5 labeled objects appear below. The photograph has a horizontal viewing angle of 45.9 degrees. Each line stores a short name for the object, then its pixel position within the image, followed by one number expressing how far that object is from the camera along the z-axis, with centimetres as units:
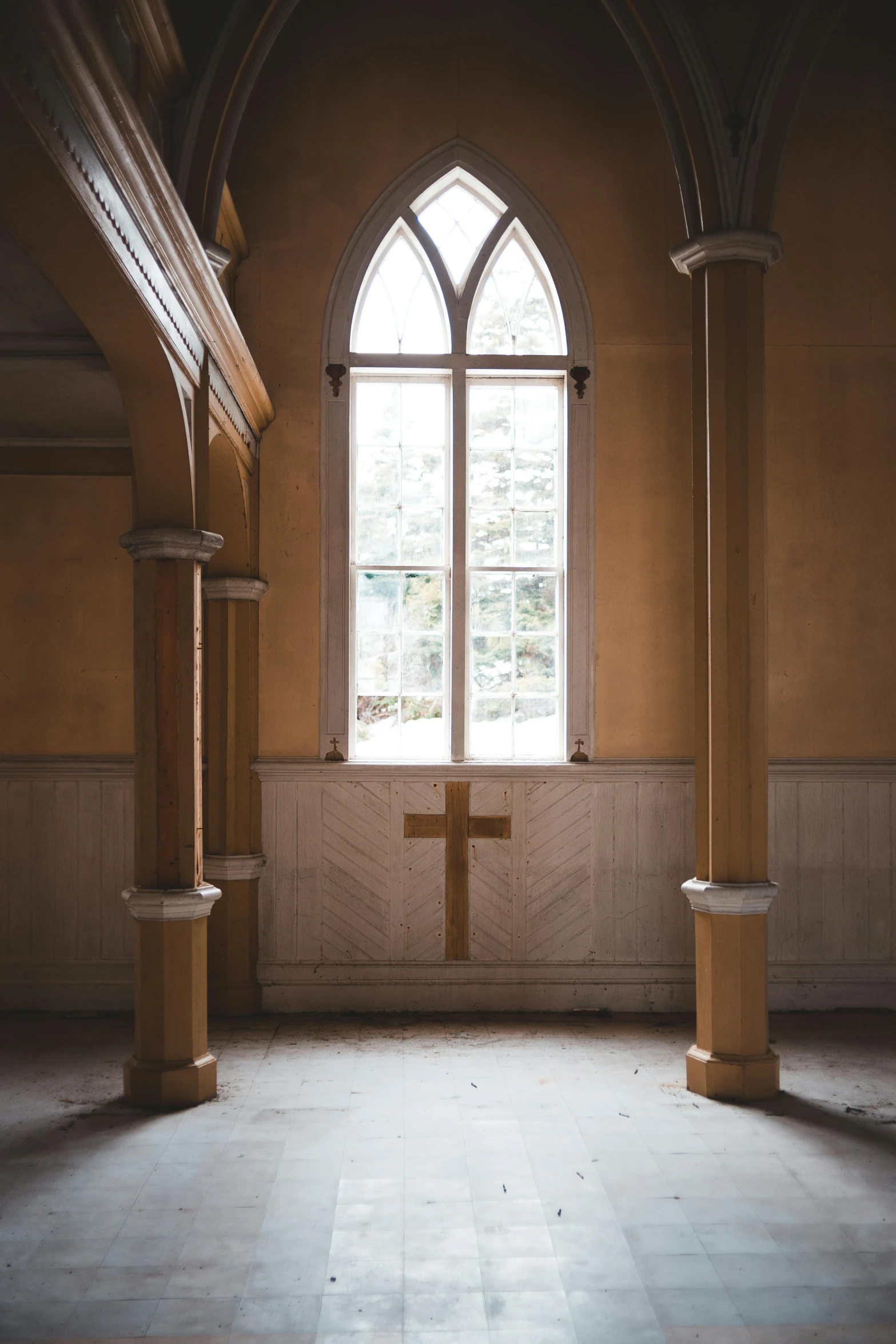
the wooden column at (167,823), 462
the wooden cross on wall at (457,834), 643
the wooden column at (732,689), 485
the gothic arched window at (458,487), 665
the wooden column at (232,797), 626
